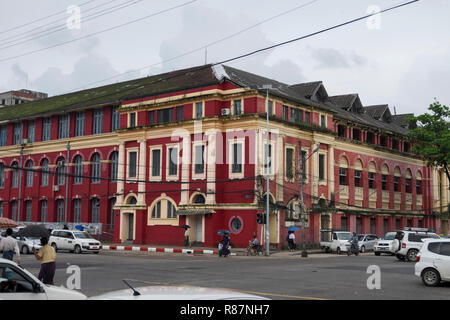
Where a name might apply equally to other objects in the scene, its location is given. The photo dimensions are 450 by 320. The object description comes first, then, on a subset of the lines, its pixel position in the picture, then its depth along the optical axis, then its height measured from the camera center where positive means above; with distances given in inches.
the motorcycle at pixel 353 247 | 1536.7 -105.0
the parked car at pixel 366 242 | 1707.7 -100.0
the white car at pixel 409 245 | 1221.7 -77.1
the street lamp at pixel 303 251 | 1403.8 -106.3
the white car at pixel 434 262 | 666.2 -63.7
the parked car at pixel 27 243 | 1389.0 -92.8
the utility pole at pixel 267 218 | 1421.0 -22.1
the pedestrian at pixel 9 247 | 647.4 -47.6
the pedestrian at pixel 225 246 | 1334.2 -91.8
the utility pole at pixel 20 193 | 2256.6 +62.1
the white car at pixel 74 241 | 1460.4 -91.9
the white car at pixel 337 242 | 1606.8 -96.1
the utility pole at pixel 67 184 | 2087.8 +92.3
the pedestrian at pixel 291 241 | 1604.7 -94.5
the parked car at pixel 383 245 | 1515.7 -98.7
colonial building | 1636.3 +175.7
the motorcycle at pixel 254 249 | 1428.4 -106.8
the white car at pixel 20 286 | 330.3 -48.7
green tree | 2038.6 +300.9
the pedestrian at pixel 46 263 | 541.6 -55.6
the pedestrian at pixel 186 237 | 1663.4 -86.7
